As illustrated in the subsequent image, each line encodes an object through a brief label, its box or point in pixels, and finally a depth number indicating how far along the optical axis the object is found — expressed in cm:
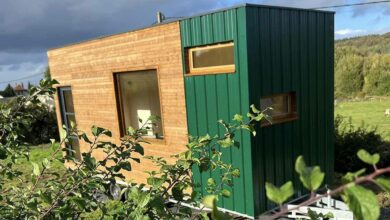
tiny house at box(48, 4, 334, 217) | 443
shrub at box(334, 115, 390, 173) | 669
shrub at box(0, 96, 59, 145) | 1355
